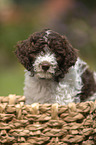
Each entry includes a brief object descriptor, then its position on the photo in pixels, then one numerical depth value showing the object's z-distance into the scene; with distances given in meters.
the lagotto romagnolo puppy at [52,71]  1.59
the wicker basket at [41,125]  1.48
